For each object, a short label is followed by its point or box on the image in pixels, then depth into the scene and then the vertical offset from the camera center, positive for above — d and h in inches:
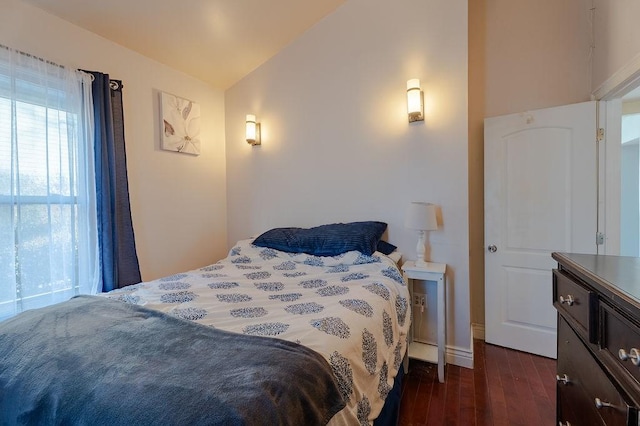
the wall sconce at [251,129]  121.0 +31.7
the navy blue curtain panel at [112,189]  86.9 +6.2
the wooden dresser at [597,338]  26.9 -14.5
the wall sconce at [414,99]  88.9 +31.5
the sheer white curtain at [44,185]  70.4 +6.6
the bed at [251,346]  30.8 -18.5
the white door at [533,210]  86.7 -1.8
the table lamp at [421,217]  83.7 -3.1
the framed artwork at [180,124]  107.7 +31.9
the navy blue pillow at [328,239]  88.4 -9.8
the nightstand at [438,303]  81.3 -26.3
